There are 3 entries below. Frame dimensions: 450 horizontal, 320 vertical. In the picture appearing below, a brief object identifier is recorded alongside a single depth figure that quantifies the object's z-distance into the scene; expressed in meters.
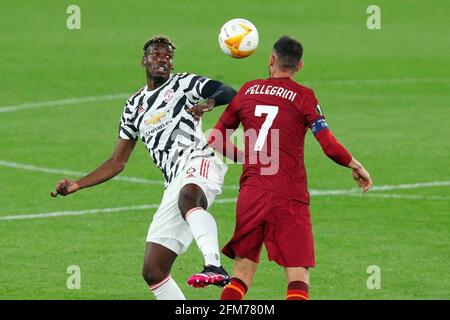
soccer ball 12.10
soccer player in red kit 10.88
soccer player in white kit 11.64
